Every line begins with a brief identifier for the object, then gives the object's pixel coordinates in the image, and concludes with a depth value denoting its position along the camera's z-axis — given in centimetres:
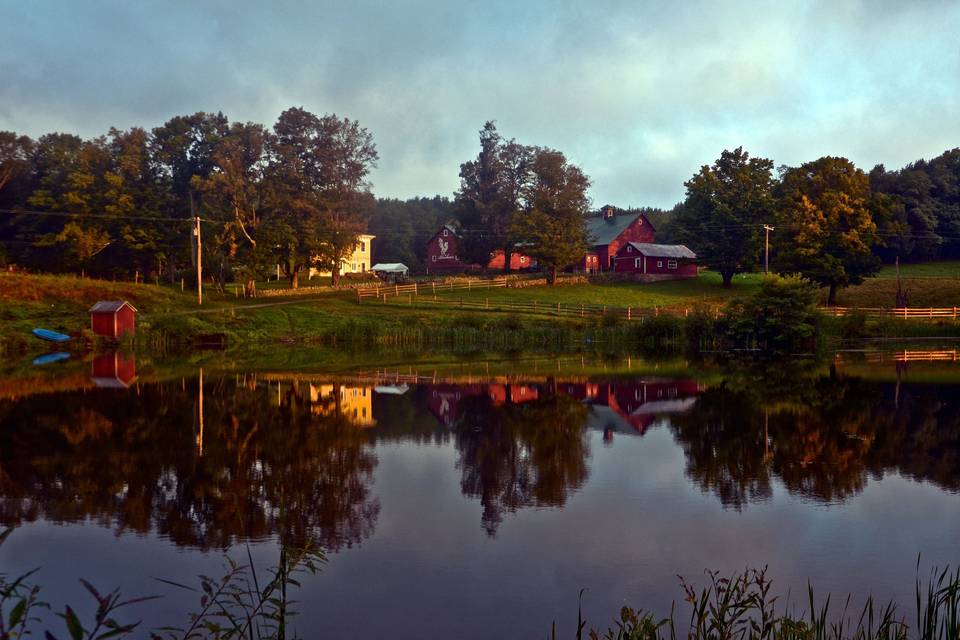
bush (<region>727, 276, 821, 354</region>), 4400
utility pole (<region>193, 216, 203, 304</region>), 5196
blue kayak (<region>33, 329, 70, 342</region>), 4284
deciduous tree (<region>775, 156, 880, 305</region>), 6044
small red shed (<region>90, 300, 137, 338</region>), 4353
